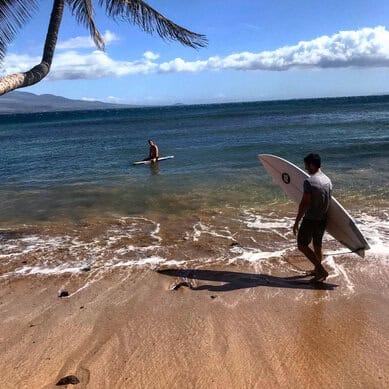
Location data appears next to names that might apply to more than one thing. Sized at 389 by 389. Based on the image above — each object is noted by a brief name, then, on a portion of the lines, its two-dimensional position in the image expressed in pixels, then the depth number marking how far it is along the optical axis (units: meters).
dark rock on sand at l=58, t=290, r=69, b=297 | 6.29
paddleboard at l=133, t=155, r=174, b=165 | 20.11
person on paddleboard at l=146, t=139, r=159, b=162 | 20.38
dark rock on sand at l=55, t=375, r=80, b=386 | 4.23
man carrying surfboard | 6.21
